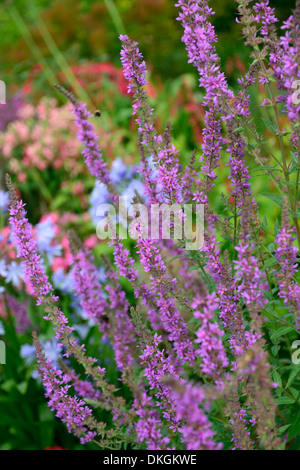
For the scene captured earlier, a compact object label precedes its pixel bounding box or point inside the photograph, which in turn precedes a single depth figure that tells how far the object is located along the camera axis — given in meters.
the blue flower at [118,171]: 4.32
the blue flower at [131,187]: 4.07
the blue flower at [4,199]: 3.73
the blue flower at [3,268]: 3.35
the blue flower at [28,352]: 3.30
